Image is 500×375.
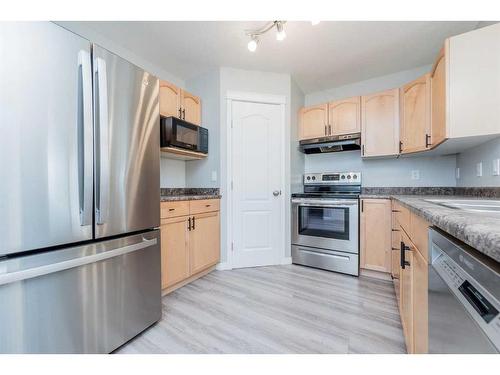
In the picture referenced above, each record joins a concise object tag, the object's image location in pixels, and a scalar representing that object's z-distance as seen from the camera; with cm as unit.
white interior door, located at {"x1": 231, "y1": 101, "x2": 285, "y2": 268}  271
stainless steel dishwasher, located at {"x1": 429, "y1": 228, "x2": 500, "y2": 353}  42
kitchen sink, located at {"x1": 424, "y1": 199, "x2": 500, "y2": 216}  96
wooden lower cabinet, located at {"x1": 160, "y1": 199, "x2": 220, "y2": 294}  197
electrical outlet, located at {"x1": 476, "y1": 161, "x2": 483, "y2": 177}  184
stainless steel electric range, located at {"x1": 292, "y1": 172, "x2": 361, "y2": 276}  246
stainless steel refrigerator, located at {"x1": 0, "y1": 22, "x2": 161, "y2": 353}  91
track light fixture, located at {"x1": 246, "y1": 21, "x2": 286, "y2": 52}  176
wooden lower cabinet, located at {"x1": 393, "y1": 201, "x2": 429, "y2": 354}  87
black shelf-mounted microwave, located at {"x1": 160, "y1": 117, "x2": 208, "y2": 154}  222
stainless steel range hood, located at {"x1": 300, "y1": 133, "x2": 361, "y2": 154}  277
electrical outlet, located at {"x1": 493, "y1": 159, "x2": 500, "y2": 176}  154
